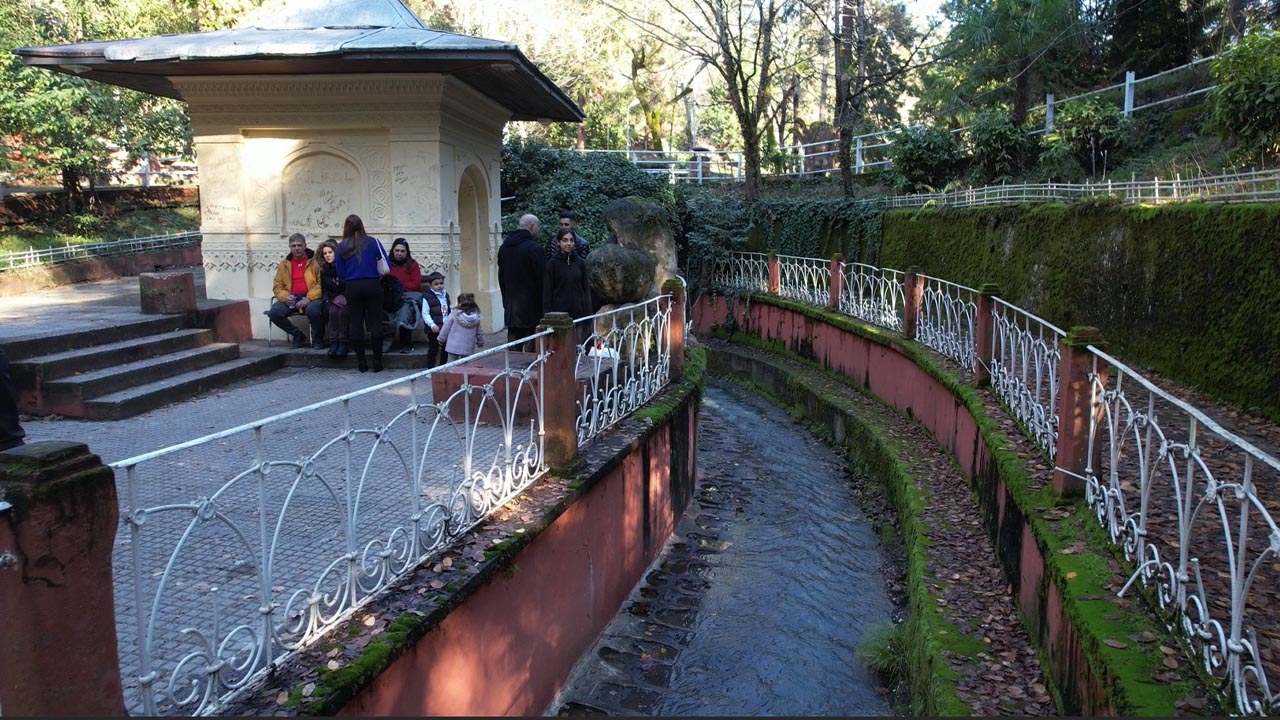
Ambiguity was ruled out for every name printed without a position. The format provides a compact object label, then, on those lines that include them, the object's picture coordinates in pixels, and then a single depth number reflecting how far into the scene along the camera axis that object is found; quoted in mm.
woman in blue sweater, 9109
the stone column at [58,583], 2344
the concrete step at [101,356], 7535
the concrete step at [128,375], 7508
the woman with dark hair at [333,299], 9680
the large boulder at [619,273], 9078
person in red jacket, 10062
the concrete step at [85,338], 7723
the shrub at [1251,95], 11680
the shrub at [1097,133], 17609
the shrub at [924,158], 21891
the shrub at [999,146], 20156
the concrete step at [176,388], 7484
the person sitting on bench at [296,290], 10266
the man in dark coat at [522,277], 8305
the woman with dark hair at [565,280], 8328
